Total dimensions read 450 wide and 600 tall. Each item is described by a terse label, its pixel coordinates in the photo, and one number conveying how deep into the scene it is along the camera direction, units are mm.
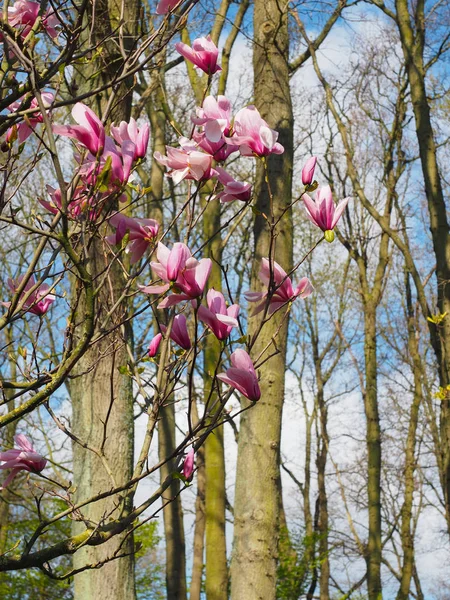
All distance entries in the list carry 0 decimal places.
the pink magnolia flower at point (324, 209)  3309
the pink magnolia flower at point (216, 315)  3235
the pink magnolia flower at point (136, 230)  3412
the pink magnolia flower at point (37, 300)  3544
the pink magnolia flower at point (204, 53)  3486
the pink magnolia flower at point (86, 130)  3236
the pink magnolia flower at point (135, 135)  3365
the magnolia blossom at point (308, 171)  3344
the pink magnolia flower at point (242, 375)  3227
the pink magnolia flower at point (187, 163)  3312
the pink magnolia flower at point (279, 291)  3356
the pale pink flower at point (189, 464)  3436
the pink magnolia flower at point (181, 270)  3166
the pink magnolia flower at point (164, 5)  3503
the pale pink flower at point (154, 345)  3513
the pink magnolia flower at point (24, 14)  3574
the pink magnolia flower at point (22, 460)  3342
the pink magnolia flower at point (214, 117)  3322
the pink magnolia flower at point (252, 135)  3324
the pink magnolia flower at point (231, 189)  3331
